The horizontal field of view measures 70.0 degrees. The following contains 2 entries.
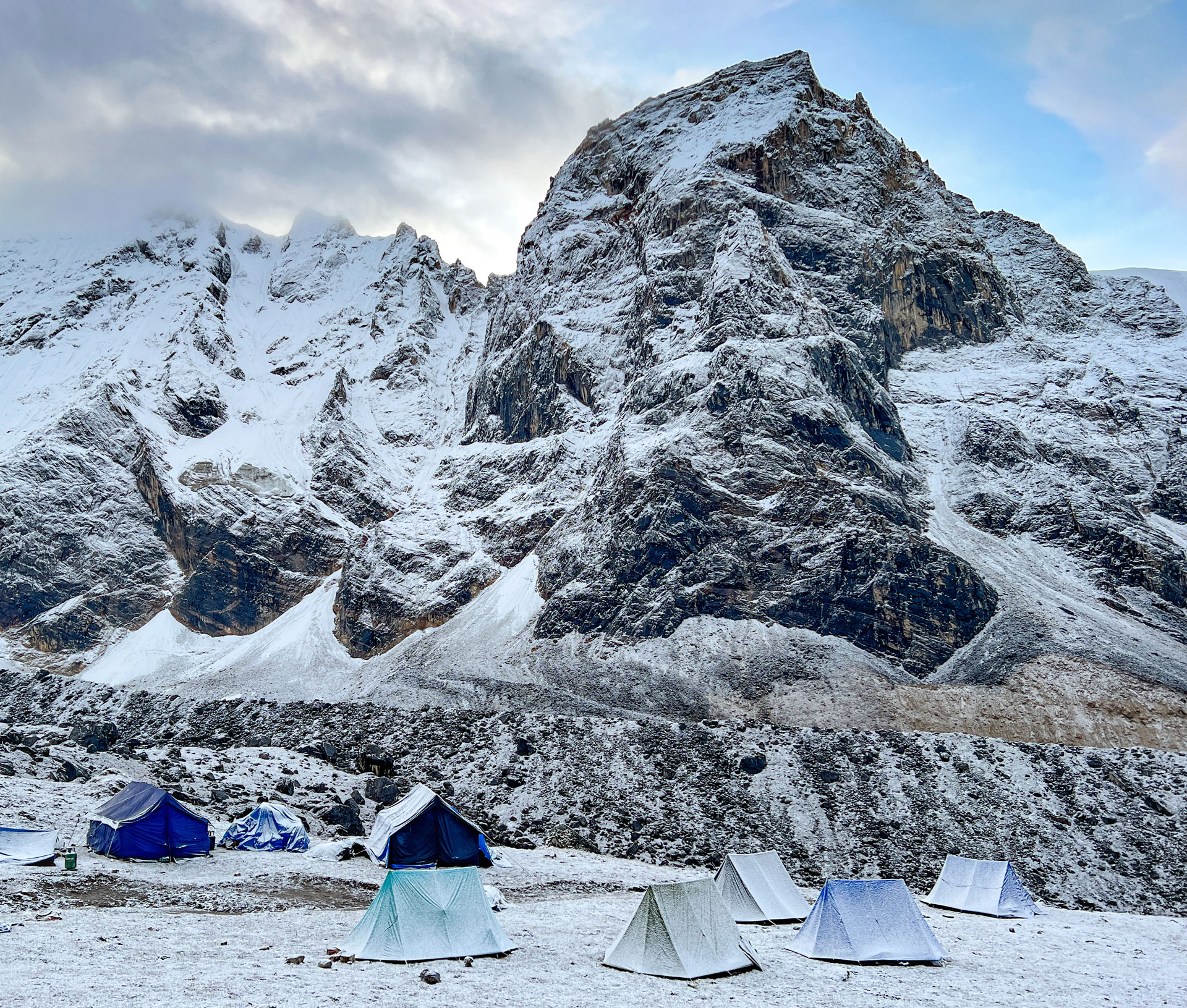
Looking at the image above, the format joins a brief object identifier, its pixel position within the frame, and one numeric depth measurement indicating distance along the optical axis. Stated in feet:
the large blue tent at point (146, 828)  87.56
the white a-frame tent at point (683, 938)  54.95
